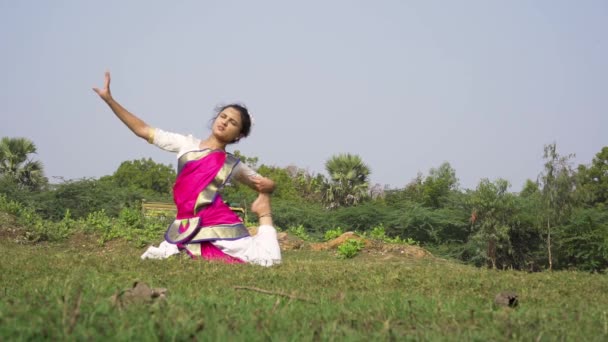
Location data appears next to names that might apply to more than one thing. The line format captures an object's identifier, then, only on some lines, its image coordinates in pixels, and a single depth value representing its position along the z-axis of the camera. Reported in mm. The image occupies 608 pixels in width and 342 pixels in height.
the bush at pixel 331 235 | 20391
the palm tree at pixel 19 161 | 33656
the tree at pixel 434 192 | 36000
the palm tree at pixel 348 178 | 43156
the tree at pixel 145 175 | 53969
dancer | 7504
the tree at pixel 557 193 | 23812
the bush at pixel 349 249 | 14828
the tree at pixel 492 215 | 26516
